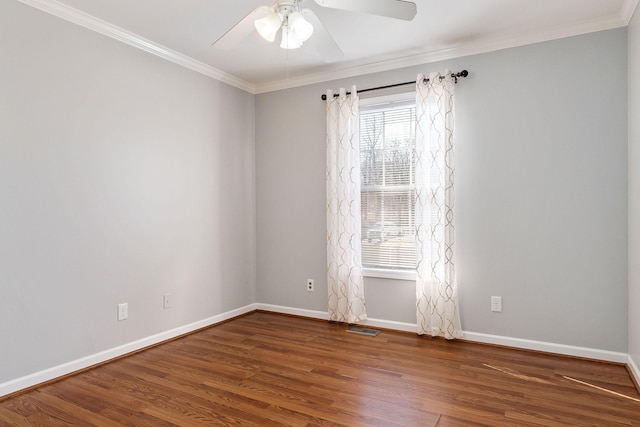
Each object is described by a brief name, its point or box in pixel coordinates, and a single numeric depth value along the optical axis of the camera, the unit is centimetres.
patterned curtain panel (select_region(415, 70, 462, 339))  337
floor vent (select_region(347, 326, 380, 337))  361
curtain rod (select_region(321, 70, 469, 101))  335
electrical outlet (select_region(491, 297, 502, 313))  327
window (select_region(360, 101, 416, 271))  370
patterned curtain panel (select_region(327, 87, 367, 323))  384
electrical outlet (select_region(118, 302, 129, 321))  308
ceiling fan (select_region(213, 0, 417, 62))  186
